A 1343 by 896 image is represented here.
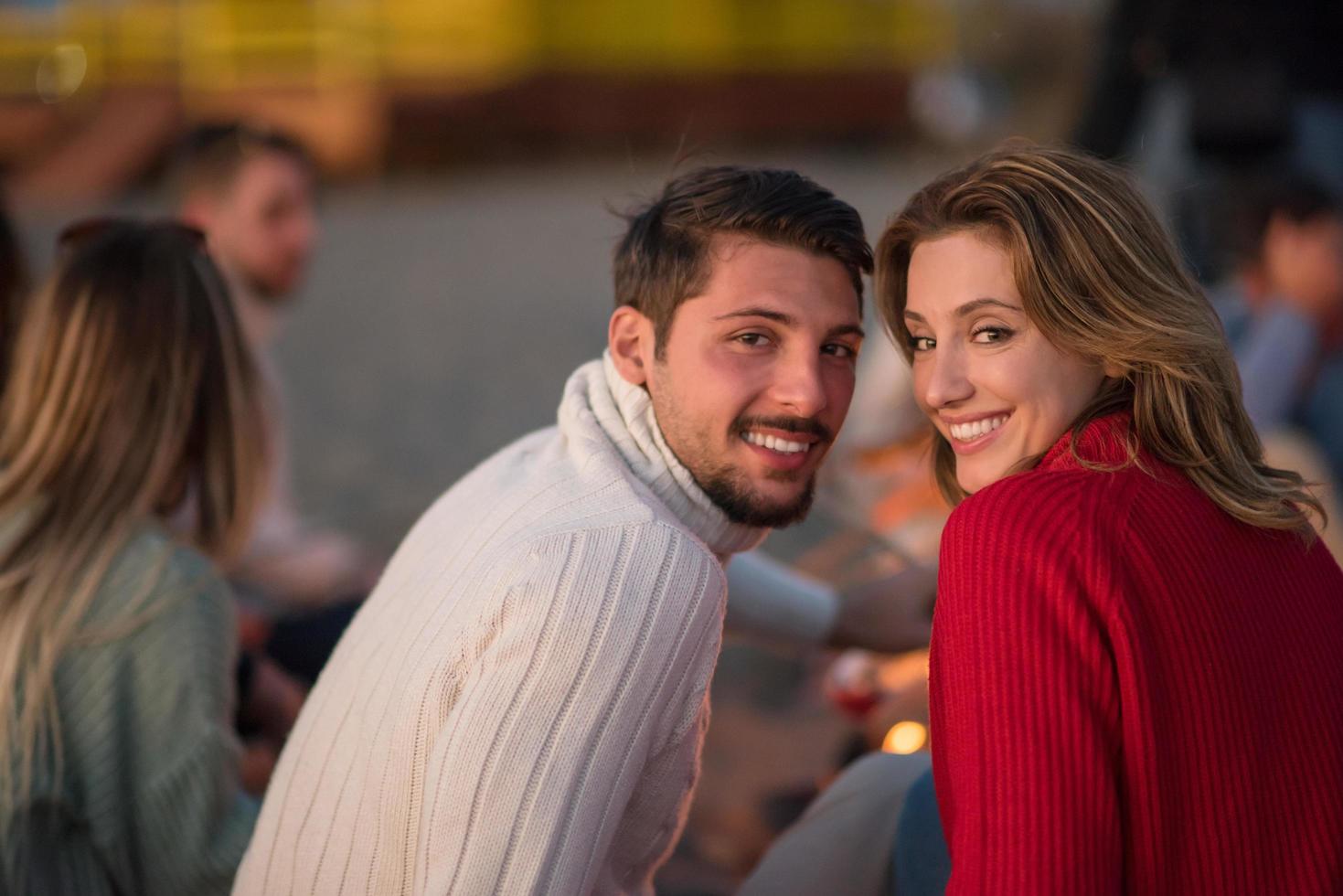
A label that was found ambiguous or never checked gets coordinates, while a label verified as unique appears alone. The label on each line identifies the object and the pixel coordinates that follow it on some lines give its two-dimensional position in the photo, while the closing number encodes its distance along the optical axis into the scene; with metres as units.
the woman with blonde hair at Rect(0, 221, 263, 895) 1.99
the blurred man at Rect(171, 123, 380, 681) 3.91
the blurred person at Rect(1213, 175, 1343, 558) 3.89
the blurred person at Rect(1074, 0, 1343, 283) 4.00
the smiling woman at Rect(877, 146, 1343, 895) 1.39
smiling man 1.54
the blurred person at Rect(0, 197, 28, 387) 3.05
